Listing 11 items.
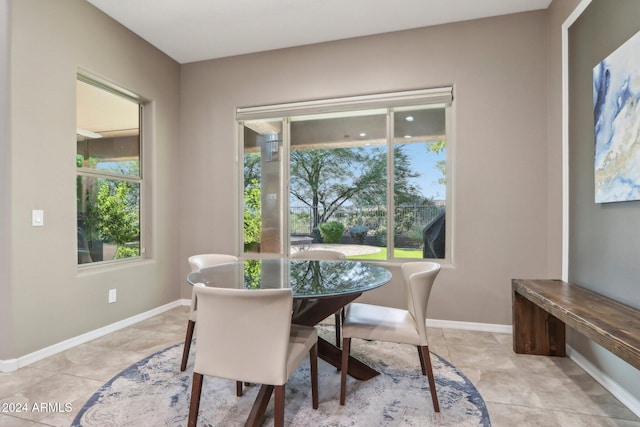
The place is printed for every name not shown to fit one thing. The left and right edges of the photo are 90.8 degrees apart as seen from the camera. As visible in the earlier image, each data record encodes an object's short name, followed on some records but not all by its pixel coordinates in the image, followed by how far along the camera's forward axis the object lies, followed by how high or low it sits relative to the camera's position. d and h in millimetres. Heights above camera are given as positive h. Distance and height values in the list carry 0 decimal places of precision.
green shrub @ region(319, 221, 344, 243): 3553 -220
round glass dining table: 1623 -392
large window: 3215 +395
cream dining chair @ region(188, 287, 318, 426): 1305 -541
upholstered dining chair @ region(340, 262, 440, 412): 1753 -668
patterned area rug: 1651 -1094
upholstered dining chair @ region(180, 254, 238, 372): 2160 -407
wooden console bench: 1408 -568
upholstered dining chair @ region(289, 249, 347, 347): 2818 -395
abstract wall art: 1720 +514
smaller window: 2814 +377
